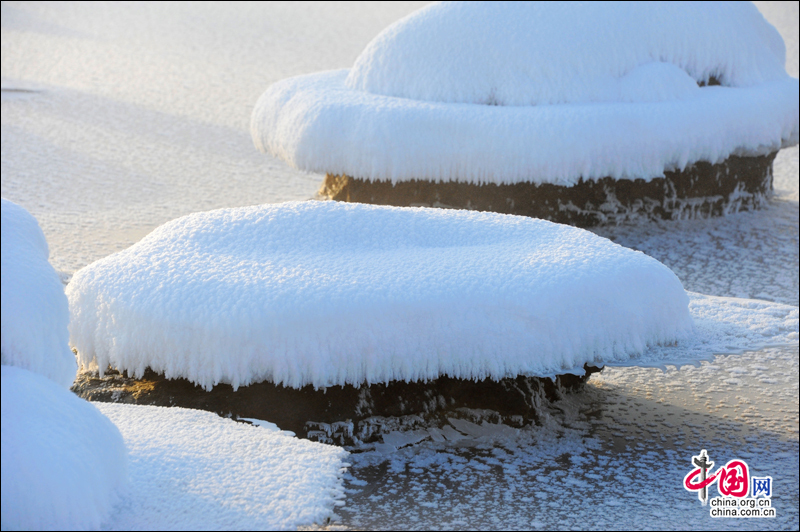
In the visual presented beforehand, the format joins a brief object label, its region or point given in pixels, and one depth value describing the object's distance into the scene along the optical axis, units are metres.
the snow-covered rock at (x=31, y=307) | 6.40
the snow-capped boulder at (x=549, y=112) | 9.24
